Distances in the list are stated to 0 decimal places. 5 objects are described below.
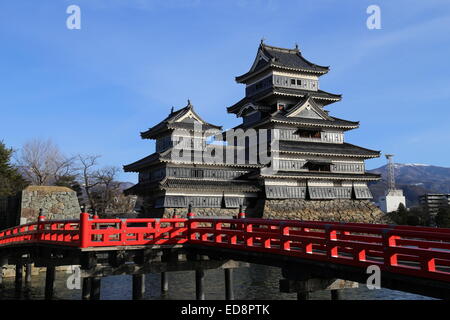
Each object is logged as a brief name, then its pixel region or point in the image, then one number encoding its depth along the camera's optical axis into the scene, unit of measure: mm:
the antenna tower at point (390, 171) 125250
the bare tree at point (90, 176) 46006
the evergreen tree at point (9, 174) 46250
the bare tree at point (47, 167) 55588
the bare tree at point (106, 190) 47188
